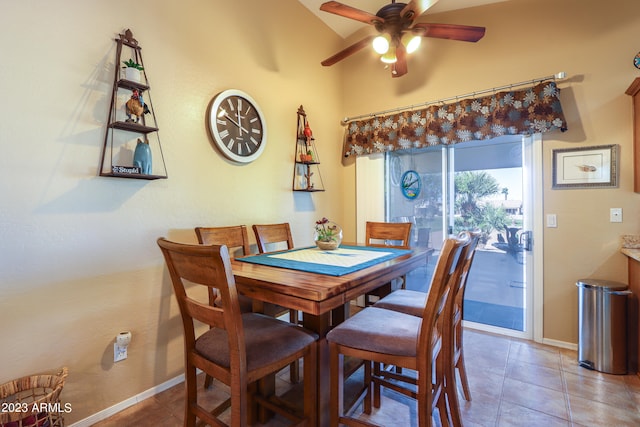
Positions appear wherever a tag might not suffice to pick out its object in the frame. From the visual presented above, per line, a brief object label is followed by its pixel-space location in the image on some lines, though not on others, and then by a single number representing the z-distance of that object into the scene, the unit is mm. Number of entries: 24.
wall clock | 2322
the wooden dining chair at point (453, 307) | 1417
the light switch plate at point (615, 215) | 2346
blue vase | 1773
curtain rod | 2486
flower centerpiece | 2203
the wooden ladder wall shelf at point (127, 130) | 1733
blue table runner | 1529
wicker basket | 1308
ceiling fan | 1960
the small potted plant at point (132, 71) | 1749
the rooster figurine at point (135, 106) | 1753
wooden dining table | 1201
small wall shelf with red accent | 3141
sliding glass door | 2779
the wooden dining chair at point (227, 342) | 1066
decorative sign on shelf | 1679
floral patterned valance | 2486
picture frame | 2367
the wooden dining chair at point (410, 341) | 1180
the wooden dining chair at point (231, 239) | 1970
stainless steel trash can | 2131
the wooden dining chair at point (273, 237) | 2458
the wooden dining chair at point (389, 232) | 2697
